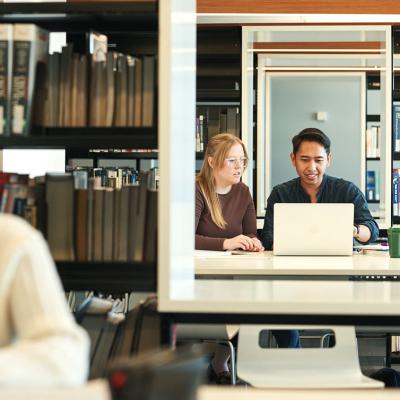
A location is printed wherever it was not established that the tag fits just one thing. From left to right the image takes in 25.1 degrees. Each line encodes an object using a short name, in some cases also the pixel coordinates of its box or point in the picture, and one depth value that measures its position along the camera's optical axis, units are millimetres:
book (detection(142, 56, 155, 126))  2602
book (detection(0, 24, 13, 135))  2557
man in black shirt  4996
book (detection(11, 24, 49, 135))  2562
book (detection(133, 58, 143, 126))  2606
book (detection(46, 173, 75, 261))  2625
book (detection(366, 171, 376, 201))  9852
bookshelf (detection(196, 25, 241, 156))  6539
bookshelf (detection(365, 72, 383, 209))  8680
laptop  4328
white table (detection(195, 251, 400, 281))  3838
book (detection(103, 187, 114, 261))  2625
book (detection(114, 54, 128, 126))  2613
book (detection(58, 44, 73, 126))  2627
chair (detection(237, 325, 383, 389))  2669
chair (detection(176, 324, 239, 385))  3441
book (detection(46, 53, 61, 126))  2607
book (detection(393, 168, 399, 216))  6303
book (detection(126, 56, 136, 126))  2611
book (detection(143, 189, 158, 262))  2625
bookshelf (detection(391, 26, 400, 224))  6289
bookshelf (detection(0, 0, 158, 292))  2604
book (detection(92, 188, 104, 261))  2625
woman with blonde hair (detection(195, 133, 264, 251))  4922
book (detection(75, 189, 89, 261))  2621
